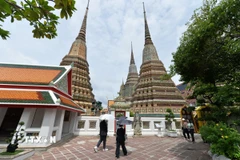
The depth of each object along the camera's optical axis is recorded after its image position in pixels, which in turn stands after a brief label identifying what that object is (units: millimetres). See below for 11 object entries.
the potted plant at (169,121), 10412
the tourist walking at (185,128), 8673
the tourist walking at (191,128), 7895
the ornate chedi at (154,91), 22773
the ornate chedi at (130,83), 44531
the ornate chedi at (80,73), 20184
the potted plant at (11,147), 4508
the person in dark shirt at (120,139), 4722
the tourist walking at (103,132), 5518
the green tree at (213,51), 4952
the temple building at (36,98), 6050
